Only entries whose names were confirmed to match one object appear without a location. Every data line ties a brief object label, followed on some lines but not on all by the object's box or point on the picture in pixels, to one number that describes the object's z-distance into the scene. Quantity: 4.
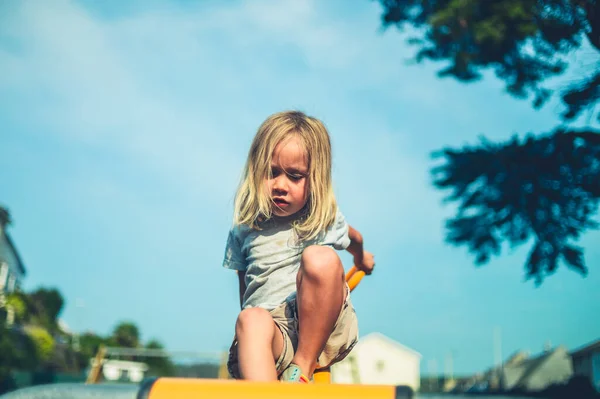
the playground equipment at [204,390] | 0.93
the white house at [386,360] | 55.41
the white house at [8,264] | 29.22
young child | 1.65
